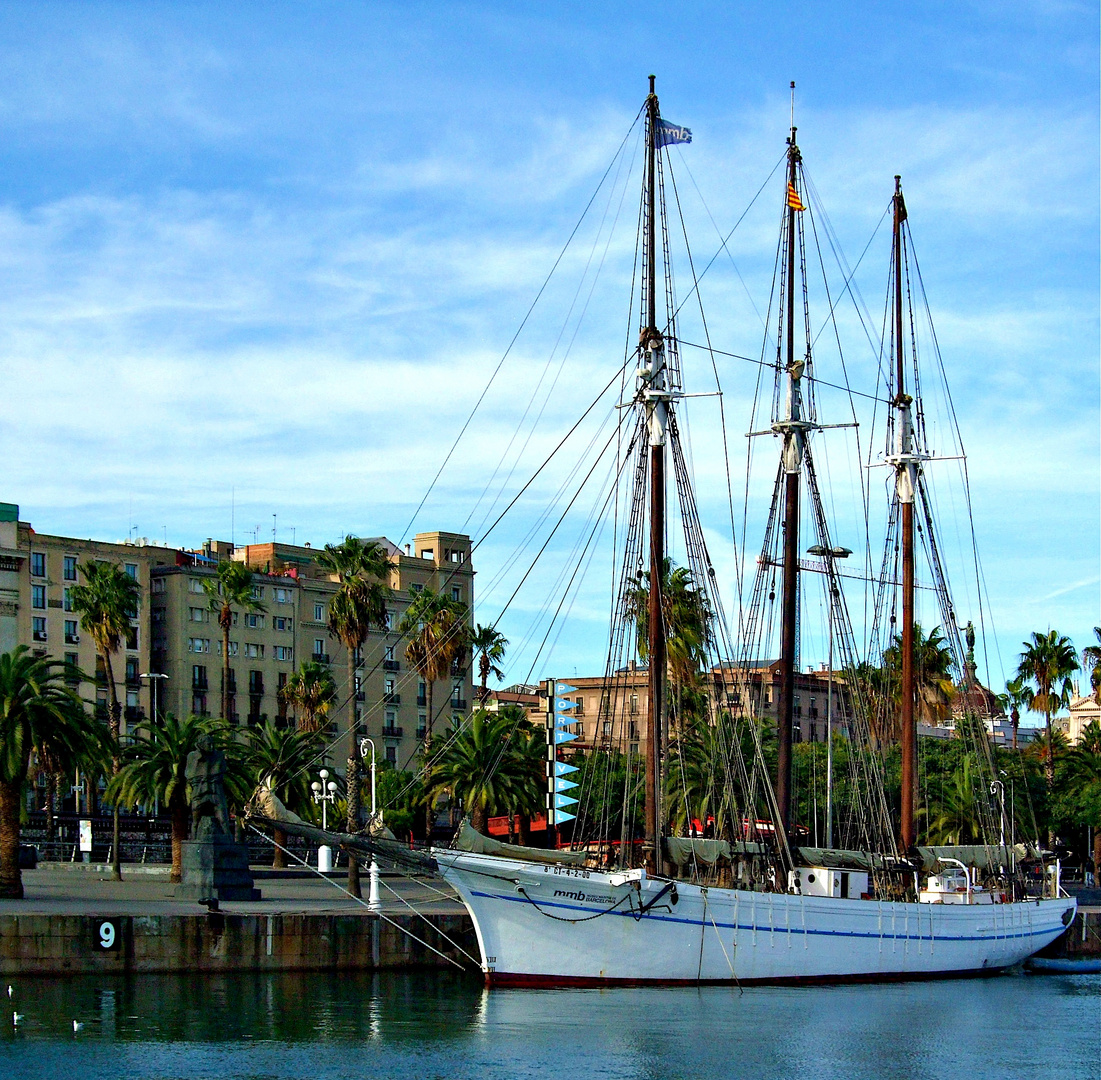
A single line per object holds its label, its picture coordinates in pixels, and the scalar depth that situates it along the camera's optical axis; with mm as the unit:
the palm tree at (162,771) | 71312
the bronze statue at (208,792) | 59375
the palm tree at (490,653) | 101750
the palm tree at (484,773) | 79188
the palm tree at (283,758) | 81250
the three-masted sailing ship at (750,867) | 49969
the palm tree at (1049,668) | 131000
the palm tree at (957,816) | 90375
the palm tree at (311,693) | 111188
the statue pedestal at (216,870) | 58312
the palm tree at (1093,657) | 136025
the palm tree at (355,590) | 86375
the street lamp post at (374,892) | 57312
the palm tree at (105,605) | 105938
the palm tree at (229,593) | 116750
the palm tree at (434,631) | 94000
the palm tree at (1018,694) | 132000
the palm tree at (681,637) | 86312
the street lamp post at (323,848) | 65288
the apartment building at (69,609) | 125625
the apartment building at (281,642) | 135375
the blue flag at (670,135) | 56844
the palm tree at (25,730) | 59844
